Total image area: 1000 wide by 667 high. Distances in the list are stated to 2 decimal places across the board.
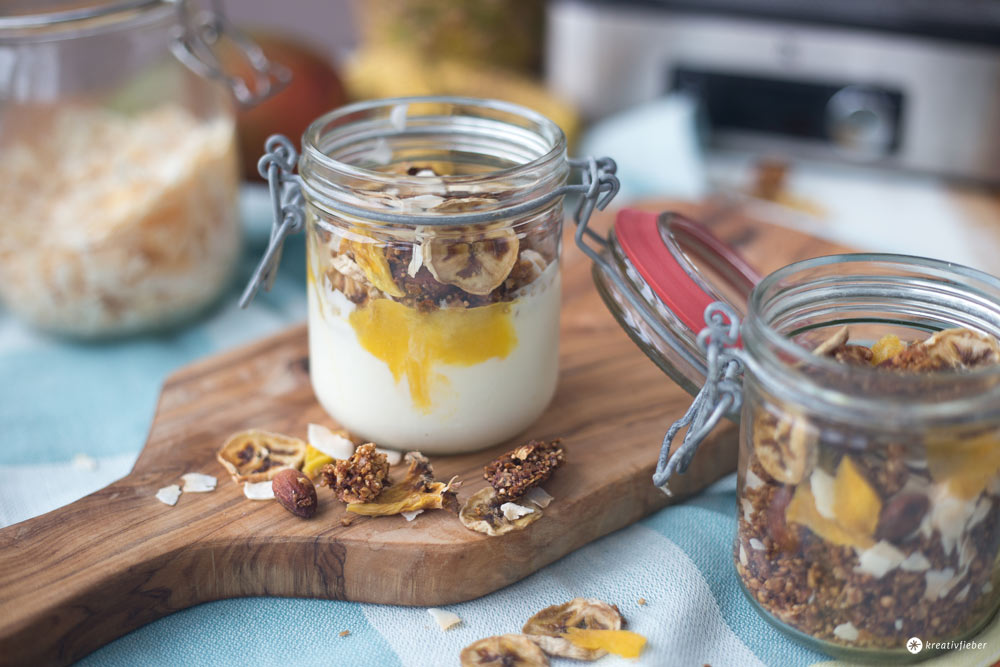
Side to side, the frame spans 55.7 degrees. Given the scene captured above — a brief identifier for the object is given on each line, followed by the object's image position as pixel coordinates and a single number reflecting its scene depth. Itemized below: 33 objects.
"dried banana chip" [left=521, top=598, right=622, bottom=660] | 0.68
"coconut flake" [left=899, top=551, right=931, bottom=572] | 0.61
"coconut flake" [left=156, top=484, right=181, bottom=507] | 0.78
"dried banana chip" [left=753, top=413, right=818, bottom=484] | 0.62
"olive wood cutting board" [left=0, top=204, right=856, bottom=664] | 0.69
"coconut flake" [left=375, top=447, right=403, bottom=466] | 0.81
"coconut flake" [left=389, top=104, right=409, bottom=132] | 0.88
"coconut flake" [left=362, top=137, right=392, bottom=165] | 0.88
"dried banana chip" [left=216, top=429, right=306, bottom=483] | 0.81
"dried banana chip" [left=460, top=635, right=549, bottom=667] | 0.67
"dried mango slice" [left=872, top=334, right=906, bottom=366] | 0.69
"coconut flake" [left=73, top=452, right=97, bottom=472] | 0.93
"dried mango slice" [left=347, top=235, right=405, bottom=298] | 0.74
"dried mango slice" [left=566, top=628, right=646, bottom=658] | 0.68
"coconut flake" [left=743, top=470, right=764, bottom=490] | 0.67
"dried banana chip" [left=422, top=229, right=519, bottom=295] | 0.73
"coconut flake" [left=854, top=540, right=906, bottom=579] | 0.61
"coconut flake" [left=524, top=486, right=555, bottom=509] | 0.76
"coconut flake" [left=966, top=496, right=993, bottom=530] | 0.61
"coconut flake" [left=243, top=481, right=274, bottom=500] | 0.78
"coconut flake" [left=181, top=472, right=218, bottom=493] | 0.79
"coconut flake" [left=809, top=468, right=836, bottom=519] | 0.61
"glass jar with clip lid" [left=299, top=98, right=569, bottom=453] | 0.73
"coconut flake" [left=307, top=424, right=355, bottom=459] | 0.82
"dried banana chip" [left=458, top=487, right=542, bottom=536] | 0.73
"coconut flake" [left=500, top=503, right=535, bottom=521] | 0.74
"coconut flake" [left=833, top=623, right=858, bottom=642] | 0.64
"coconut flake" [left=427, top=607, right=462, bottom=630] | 0.72
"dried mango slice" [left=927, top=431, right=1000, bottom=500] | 0.59
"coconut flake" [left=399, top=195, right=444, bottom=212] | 0.72
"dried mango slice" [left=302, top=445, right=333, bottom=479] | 0.81
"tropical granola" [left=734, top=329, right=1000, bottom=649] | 0.60
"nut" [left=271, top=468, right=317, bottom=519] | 0.75
